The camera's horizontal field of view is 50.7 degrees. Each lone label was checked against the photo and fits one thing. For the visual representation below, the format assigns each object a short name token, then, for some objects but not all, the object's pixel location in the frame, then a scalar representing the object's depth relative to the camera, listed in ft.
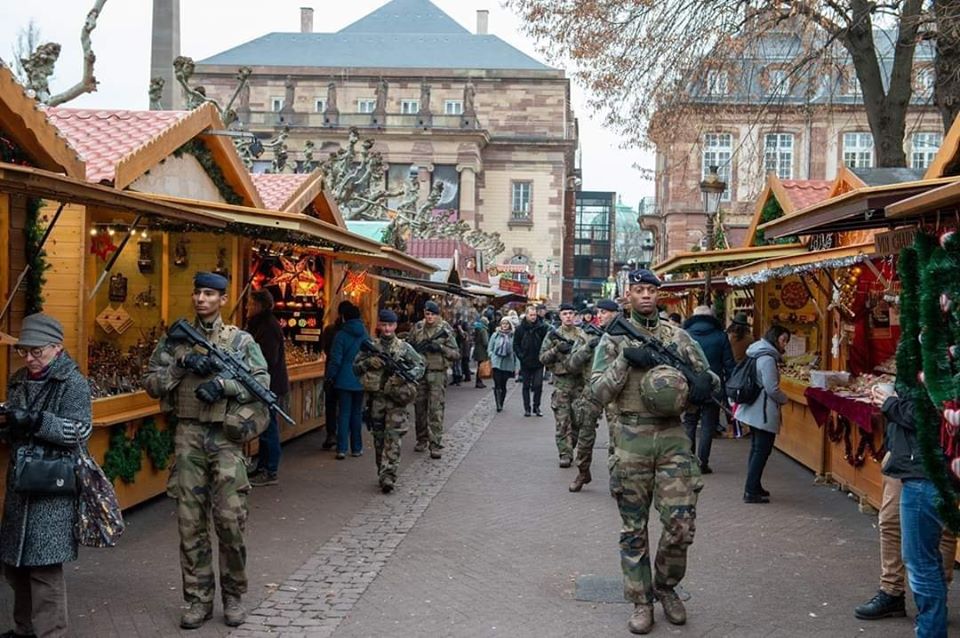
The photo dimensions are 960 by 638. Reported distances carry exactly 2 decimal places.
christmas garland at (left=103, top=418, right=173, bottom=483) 28.37
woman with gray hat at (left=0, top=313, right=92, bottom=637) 16.83
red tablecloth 30.09
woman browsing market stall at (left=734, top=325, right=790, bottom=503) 32.48
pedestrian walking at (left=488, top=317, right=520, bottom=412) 63.26
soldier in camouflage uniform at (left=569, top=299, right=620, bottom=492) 35.25
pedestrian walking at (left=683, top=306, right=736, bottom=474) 39.14
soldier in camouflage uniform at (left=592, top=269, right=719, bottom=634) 19.62
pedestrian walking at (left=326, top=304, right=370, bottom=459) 40.47
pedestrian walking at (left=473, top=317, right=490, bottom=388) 88.63
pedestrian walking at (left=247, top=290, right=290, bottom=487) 35.09
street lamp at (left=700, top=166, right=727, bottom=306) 61.05
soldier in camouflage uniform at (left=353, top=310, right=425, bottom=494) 33.73
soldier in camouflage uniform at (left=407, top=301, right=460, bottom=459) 43.24
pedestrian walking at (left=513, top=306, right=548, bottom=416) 57.77
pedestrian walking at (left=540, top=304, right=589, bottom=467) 39.11
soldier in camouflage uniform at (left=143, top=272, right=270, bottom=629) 19.58
